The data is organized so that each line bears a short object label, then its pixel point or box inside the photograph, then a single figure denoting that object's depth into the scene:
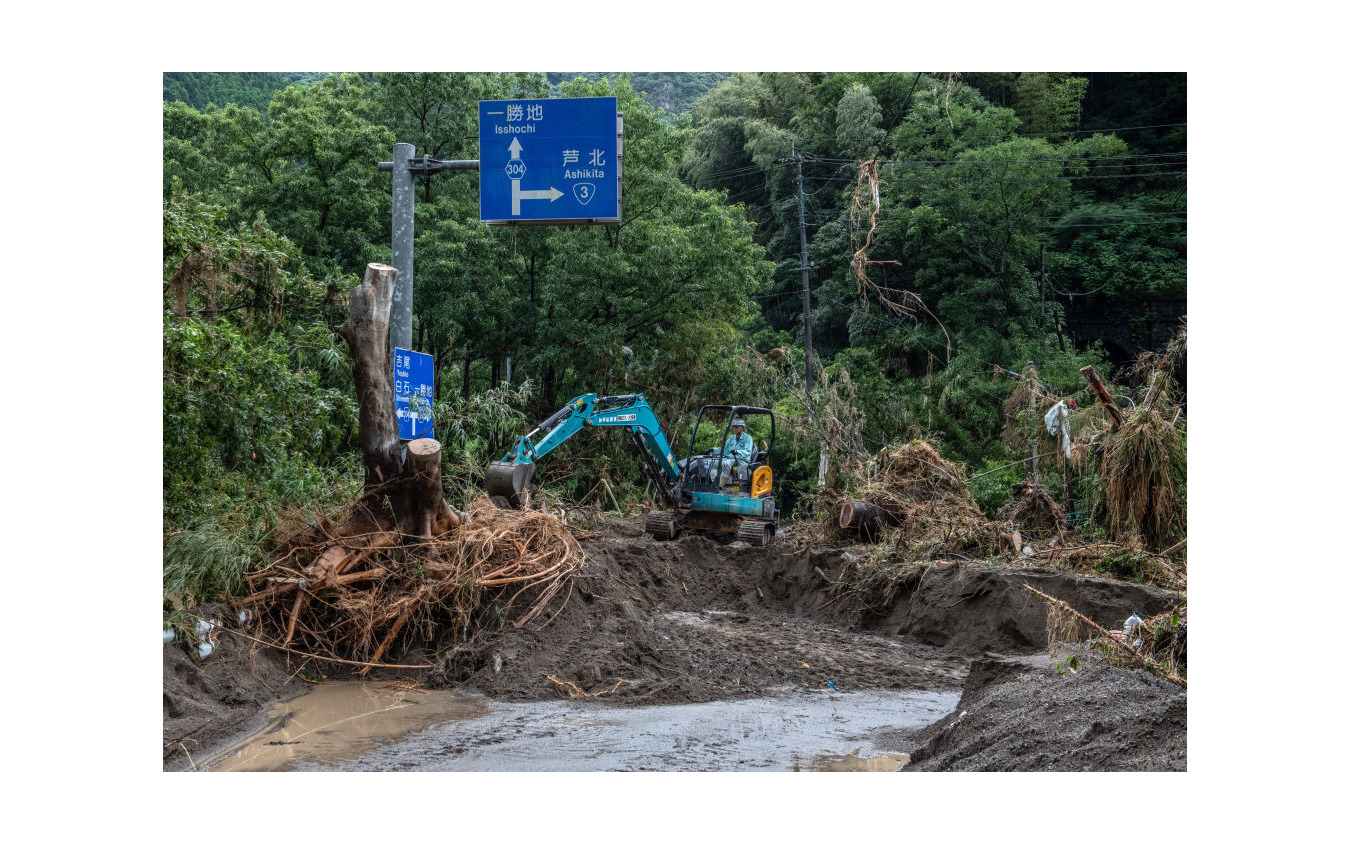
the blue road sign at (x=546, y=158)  8.56
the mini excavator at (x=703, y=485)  13.22
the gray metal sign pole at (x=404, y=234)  7.63
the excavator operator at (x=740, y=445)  14.20
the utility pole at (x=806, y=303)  26.45
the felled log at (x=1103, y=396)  10.01
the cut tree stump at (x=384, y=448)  7.37
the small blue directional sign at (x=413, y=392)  7.41
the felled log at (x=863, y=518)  12.77
